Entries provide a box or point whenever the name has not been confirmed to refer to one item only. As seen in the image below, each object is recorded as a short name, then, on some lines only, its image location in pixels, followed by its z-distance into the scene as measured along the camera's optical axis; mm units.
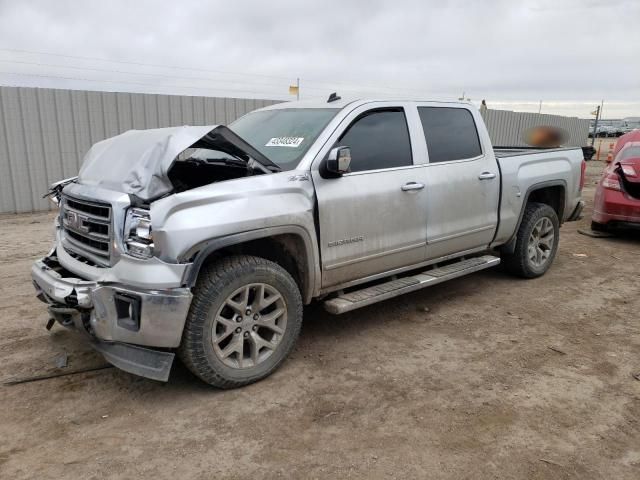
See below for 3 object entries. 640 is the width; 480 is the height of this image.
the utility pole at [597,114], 25859
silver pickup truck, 3072
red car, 7504
